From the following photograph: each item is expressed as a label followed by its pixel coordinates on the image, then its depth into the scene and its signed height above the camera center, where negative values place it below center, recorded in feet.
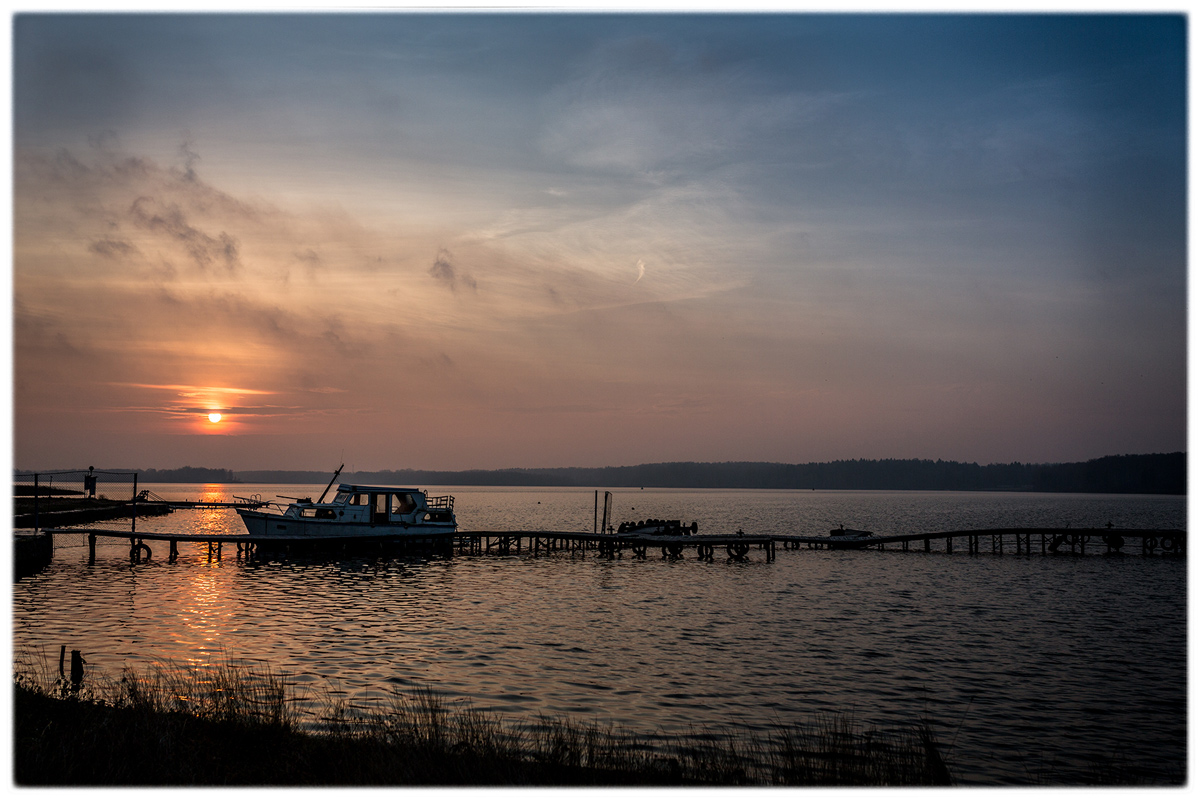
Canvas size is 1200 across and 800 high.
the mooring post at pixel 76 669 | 57.57 -18.77
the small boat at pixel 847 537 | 204.95 -32.37
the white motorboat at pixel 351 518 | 173.88 -22.98
